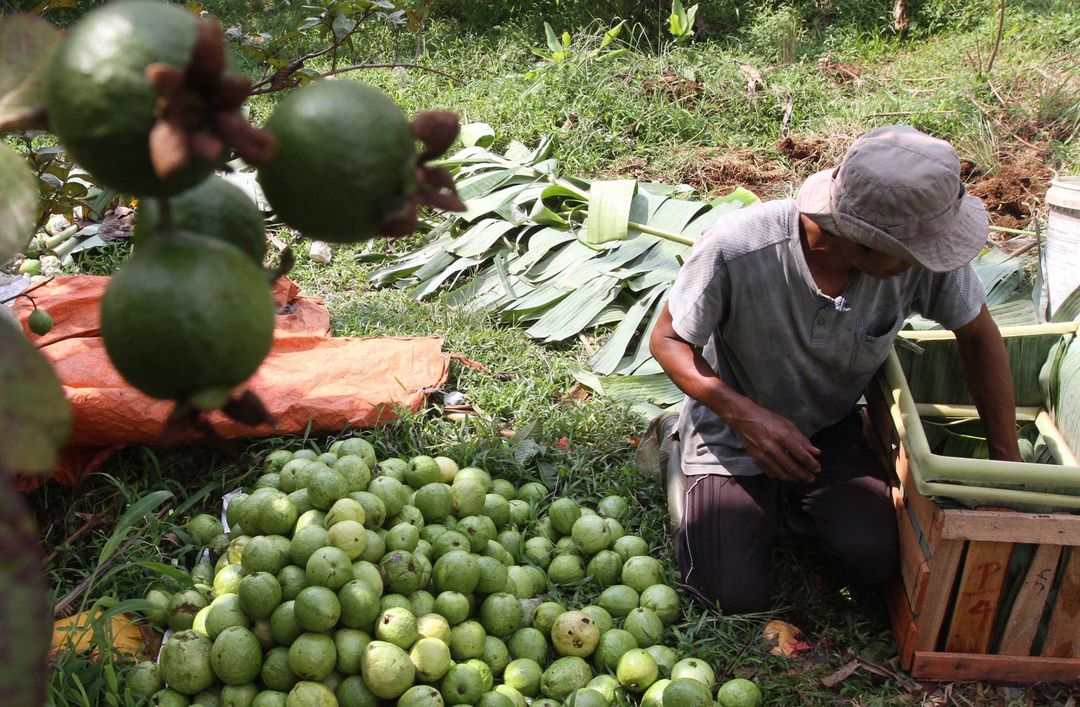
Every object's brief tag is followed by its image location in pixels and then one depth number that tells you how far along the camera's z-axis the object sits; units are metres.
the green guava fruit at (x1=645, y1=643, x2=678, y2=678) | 2.53
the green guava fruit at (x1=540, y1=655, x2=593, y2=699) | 2.44
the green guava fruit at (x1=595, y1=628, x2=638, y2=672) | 2.54
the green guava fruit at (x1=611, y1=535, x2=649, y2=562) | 2.94
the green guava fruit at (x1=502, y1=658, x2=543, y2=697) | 2.45
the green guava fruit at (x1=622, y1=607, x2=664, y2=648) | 2.64
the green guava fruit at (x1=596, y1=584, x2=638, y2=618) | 2.75
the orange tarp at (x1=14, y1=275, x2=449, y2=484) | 3.08
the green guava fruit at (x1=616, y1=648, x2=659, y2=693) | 2.44
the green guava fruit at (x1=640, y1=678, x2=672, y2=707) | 2.36
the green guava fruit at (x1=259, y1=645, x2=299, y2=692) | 2.31
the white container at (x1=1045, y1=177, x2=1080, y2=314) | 3.49
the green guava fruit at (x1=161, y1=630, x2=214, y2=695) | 2.25
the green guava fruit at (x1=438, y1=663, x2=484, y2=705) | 2.32
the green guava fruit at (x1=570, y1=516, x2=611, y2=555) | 2.90
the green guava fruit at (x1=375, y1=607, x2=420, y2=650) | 2.36
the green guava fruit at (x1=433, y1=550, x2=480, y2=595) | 2.55
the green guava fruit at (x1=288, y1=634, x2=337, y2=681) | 2.26
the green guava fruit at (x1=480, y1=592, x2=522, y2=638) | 2.59
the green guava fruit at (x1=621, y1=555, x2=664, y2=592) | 2.84
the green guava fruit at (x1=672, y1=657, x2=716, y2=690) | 2.44
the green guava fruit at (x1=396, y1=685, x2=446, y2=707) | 2.23
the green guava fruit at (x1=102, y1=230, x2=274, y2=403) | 0.61
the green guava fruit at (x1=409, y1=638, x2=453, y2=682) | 2.33
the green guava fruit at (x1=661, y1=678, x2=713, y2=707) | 2.25
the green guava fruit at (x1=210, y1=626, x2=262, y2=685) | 2.26
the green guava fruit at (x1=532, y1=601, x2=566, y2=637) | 2.63
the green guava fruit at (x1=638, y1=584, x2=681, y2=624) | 2.75
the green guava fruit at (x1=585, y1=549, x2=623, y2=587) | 2.86
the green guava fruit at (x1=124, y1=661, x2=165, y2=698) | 2.28
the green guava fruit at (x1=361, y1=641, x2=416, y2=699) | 2.24
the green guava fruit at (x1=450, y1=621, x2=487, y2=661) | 2.49
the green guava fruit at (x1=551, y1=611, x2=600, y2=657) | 2.55
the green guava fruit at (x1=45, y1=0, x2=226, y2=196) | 0.58
